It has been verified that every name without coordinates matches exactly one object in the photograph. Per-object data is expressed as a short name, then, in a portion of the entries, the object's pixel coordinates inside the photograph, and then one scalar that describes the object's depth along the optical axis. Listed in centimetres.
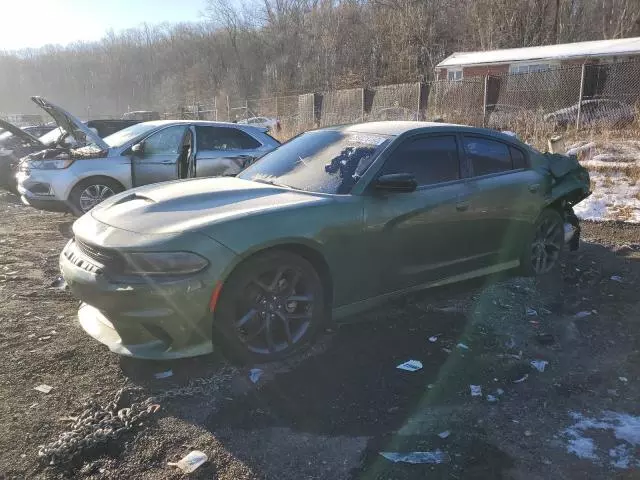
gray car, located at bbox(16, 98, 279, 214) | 771
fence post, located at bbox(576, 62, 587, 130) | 1453
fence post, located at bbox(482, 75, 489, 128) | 1638
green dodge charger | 317
